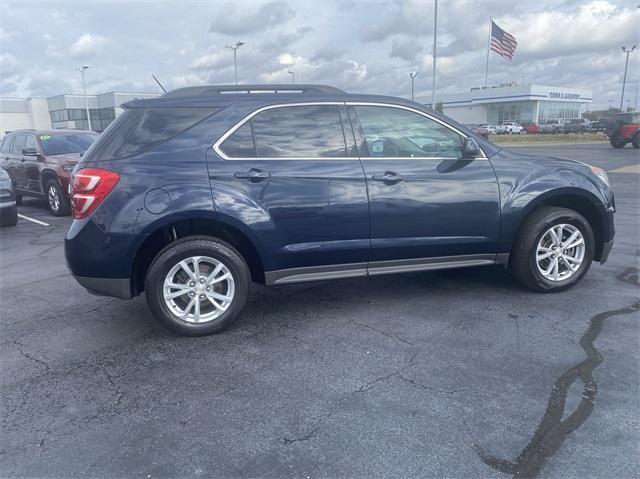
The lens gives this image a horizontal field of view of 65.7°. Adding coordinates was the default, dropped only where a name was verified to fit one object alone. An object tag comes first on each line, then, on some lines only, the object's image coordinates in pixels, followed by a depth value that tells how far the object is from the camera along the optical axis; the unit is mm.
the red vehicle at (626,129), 23250
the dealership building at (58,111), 63906
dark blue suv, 3629
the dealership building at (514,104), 71062
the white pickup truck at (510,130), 54594
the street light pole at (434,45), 23625
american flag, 34656
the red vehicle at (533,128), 53562
